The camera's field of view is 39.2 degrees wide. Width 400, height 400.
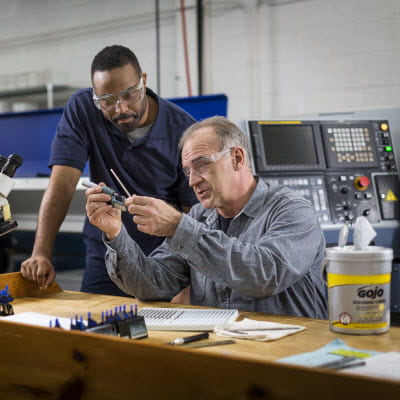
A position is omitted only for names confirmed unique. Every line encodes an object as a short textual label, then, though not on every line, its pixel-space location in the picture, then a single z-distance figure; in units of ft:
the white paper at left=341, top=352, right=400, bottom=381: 2.69
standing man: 6.48
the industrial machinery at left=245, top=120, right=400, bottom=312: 7.01
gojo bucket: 3.51
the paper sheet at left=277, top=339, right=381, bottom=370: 2.90
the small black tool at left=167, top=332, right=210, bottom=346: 3.46
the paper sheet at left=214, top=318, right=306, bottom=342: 3.60
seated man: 4.34
